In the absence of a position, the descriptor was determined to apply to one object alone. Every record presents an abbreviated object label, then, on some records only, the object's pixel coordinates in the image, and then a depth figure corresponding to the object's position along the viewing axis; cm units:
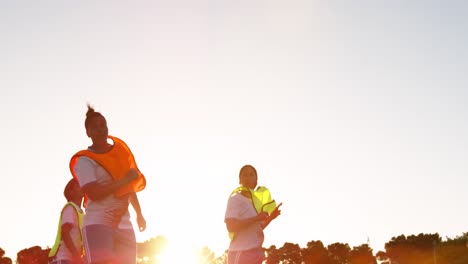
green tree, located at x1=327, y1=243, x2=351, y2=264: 11086
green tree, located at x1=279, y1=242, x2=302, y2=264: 10731
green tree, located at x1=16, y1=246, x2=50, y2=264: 10144
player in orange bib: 689
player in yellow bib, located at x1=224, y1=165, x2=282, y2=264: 1062
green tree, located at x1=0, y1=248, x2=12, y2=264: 10662
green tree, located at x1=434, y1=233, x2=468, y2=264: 8962
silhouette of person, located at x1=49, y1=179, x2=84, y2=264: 1003
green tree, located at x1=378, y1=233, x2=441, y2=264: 10611
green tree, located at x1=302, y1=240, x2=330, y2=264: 10825
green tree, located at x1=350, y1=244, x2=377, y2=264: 10989
